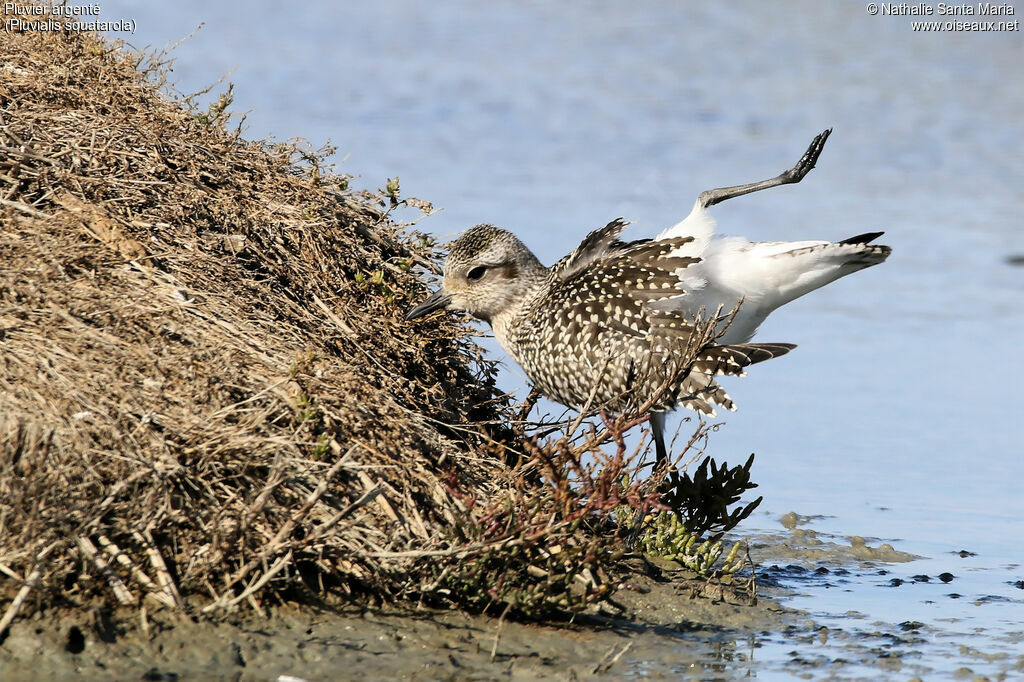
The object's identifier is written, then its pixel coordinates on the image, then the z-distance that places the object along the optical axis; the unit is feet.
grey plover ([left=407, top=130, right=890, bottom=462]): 43.19
